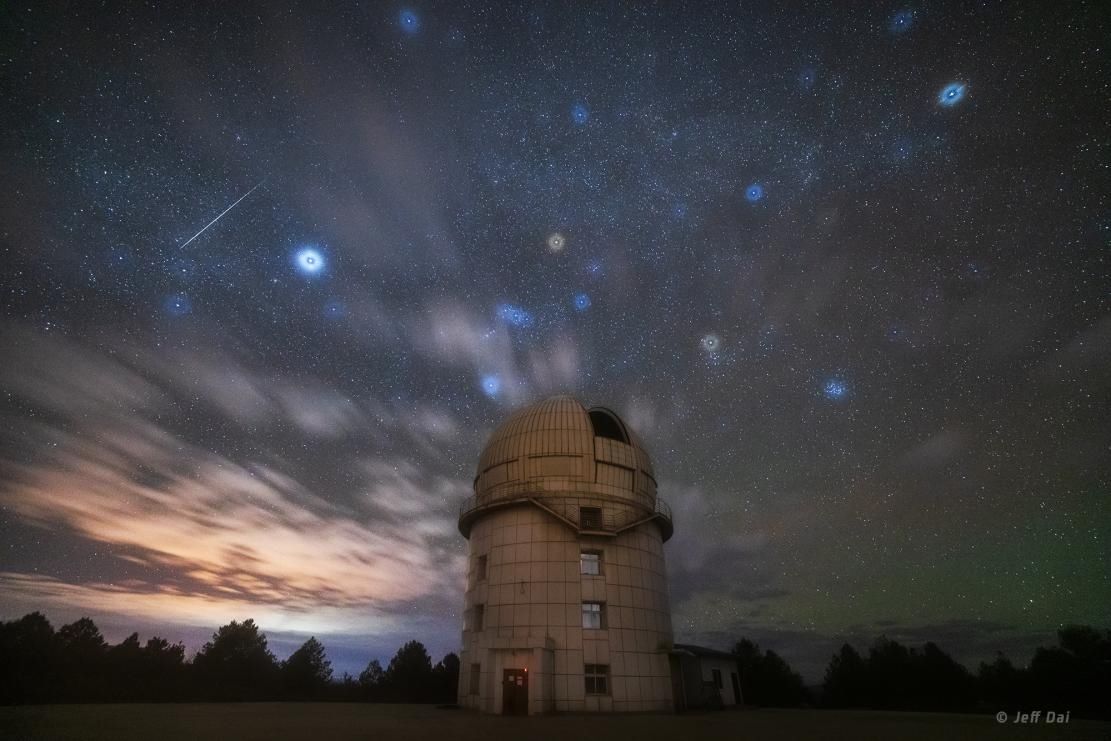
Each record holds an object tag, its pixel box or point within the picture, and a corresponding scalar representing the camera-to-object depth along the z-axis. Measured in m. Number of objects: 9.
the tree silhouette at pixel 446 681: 42.91
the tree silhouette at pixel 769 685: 45.66
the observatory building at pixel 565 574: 25.56
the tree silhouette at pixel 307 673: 46.05
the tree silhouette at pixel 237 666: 42.00
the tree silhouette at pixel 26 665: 29.33
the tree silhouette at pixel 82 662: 33.28
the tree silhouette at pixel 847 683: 49.03
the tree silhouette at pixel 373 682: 43.82
